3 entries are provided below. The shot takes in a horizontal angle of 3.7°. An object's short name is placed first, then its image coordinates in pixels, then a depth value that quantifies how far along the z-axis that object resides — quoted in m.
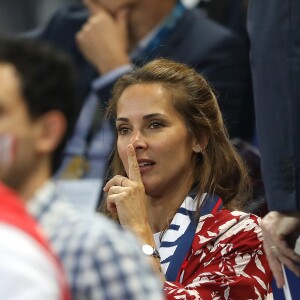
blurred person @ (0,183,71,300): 7.20
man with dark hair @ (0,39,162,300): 7.31
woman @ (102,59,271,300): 8.04
